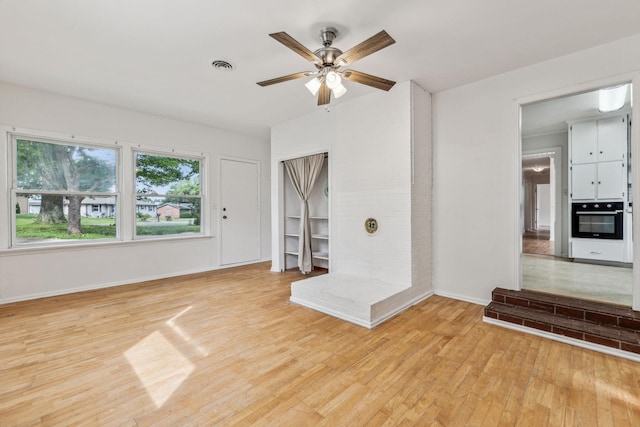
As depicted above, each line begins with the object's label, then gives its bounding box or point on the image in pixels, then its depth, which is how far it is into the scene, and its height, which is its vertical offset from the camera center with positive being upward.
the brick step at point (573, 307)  2.35 -0.89
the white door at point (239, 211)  5.32 +0.02
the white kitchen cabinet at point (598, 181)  4.54 +0.49
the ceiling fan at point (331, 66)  2.07 +1.20
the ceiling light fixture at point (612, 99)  3.65 +1.54
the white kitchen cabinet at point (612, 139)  4.55 +1.18
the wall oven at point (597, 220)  4.53 -0.16
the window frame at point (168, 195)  4.37 +0.30
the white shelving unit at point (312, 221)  5.22 -0.18
